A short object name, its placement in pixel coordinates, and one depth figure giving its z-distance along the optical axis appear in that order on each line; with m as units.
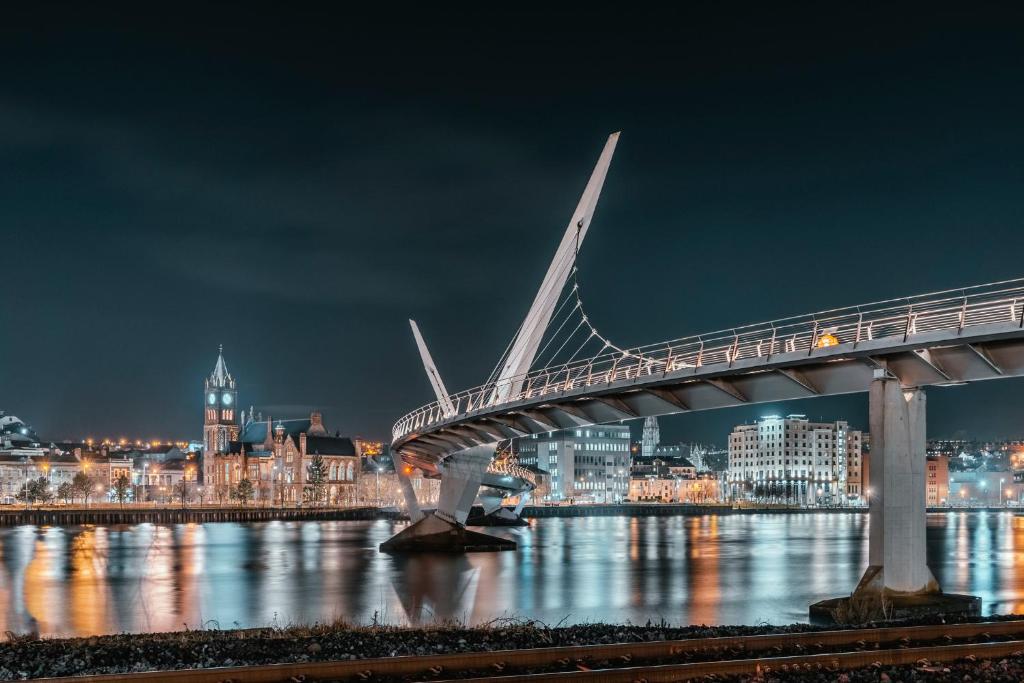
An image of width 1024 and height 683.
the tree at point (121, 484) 177.35
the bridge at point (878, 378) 26.59
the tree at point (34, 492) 177.88
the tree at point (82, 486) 186.88
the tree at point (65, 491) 189.62
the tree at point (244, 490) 194.62
